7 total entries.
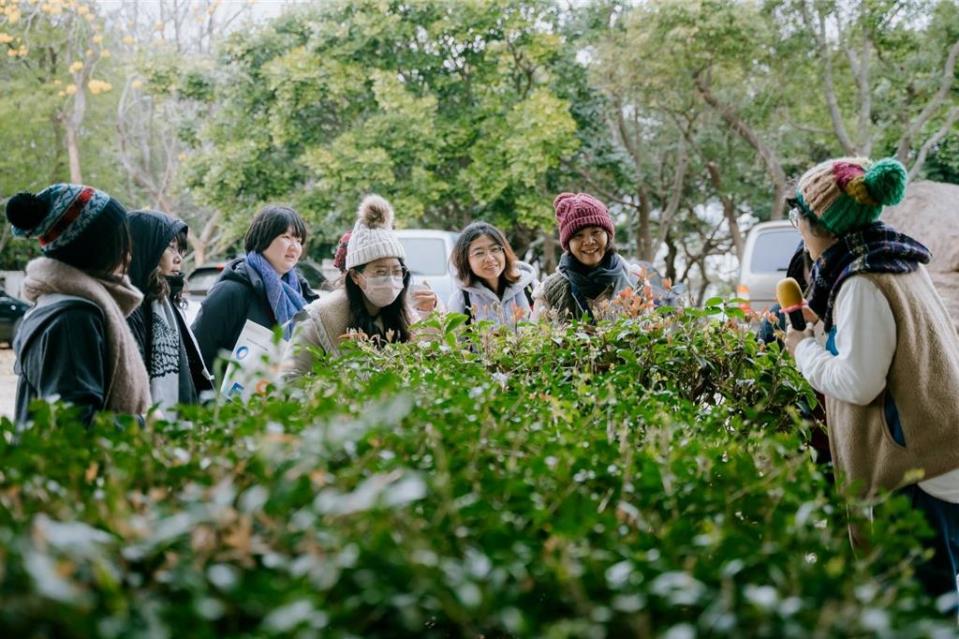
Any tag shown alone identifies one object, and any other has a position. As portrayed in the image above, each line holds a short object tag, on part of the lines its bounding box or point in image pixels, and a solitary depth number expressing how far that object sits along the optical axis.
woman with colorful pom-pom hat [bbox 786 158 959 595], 2.61
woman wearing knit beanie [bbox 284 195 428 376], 3.94
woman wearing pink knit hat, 4.56
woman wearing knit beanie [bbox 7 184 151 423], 2.55
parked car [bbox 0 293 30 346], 15.40
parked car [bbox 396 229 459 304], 11.48
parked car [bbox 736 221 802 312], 10.61
